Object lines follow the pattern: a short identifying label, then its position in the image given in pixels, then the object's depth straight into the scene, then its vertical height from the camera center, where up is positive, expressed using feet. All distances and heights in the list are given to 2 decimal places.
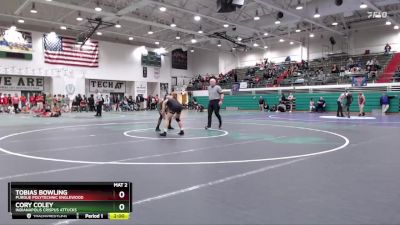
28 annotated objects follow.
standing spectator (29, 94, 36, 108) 92.20 -0.99
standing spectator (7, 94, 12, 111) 91.09 -1.25
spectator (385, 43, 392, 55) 101.21 +14.33
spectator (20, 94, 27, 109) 96.94 -0.91
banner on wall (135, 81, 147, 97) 126.00 +3.43
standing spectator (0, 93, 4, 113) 90.33 -1.37
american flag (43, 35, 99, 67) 102.01 +13.78
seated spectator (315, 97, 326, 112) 84.74 -1.76
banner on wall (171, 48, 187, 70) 140.87 +15.67
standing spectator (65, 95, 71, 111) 100.73 -1.35
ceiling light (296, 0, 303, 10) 76.05 +19.87
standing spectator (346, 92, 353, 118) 59.88 -0.21
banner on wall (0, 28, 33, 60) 92.79 +14.45
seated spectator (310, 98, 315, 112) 86.59 -2.28
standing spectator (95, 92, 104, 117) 68.59 -1.89
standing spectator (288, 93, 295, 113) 90.23 -0.35
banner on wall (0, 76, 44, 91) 97.36 +3.98
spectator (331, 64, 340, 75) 97.74 +7.74
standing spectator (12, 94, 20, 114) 89.66 -1.48
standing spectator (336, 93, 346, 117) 60.59 -0.74
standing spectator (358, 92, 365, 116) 66.64 -0.80
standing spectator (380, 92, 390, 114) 74.64 -1.09
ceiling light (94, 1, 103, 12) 76.34 +19.44
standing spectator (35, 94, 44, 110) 89.81 -0.71
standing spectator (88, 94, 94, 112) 92.56 -1.68
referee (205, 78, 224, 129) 36.60 +0.06
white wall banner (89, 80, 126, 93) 118.32 +3.90
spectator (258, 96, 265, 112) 96.48 -1.48
